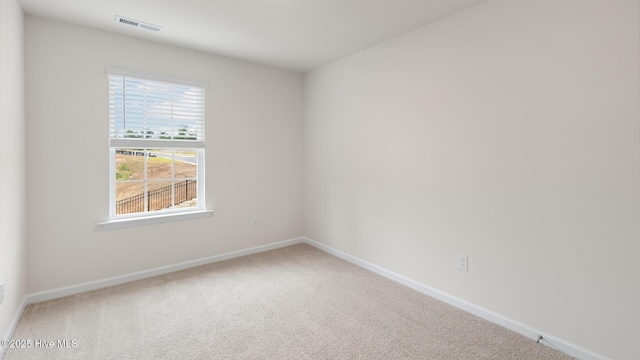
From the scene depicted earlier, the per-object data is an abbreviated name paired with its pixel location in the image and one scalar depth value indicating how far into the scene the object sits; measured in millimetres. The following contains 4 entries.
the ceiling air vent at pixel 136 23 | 2631
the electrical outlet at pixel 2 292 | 1948
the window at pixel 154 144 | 3029
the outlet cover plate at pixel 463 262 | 2540
